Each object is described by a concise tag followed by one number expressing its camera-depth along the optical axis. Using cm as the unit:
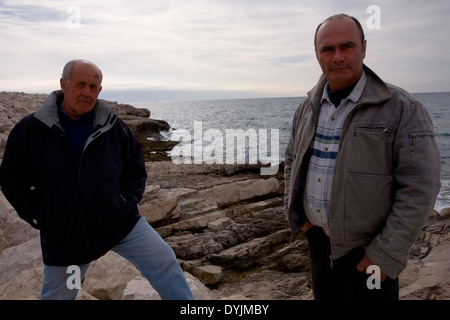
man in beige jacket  222
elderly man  281
